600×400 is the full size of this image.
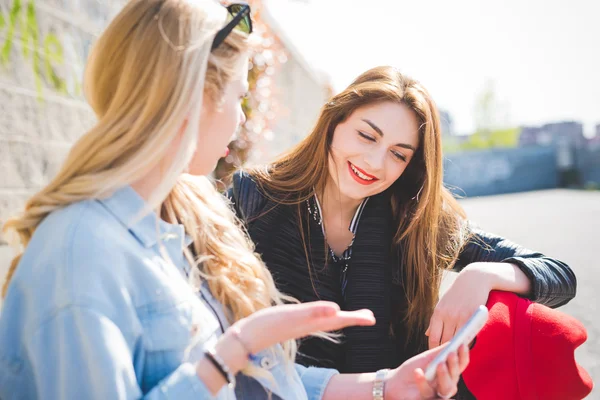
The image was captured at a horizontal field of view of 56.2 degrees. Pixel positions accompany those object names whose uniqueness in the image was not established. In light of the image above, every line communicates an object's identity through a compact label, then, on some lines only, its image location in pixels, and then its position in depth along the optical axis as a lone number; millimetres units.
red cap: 1671
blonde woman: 1056
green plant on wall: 2645
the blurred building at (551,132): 58906
